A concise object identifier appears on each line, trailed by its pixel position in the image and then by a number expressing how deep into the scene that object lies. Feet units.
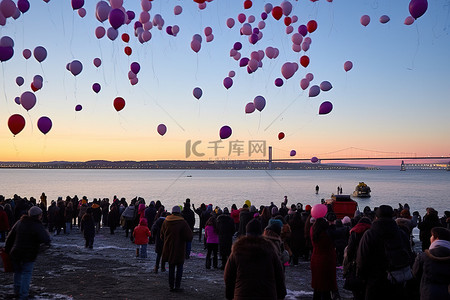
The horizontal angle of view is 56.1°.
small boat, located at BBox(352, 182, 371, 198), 203.33
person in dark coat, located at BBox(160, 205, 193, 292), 25.61
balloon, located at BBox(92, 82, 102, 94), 54.49
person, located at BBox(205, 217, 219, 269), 33.63
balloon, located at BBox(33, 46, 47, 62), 48.57
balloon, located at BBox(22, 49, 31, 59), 51.15
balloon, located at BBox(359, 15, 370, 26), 50.01
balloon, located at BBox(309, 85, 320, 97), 54.34
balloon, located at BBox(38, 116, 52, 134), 45.39
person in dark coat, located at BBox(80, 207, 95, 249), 42.96
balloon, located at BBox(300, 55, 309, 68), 53.88
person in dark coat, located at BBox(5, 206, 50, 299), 22.26
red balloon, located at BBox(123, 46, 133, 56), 52.14
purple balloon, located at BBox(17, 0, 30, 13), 43.16
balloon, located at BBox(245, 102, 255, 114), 55.47
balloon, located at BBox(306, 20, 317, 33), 50.88
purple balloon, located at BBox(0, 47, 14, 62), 42.70
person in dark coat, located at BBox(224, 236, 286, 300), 13.05
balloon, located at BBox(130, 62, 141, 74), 51.55
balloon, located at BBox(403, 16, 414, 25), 45.99
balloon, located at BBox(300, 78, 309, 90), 55.31
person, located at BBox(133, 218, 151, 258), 36.70
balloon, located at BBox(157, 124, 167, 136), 56.87
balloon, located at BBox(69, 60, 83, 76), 49.29
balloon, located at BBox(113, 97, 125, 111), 51.43
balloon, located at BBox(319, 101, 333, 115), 52.42
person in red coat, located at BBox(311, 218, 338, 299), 21.11
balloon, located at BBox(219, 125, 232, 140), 52.49
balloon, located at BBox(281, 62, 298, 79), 50.70
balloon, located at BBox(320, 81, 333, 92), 54.34
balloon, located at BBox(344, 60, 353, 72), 53.56
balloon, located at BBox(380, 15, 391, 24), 48.93
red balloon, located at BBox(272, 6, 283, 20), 48.88
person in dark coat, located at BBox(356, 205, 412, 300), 15.88
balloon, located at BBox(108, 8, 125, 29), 42.68
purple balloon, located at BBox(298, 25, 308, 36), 50.84
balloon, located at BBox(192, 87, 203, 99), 56.05
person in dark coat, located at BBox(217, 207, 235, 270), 32.01
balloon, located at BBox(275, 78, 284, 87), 55.83
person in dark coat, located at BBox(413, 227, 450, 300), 15.10
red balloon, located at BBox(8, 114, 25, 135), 41.88
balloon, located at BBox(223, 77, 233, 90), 56.08
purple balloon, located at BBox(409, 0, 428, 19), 39.37
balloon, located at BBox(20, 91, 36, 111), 44.06
